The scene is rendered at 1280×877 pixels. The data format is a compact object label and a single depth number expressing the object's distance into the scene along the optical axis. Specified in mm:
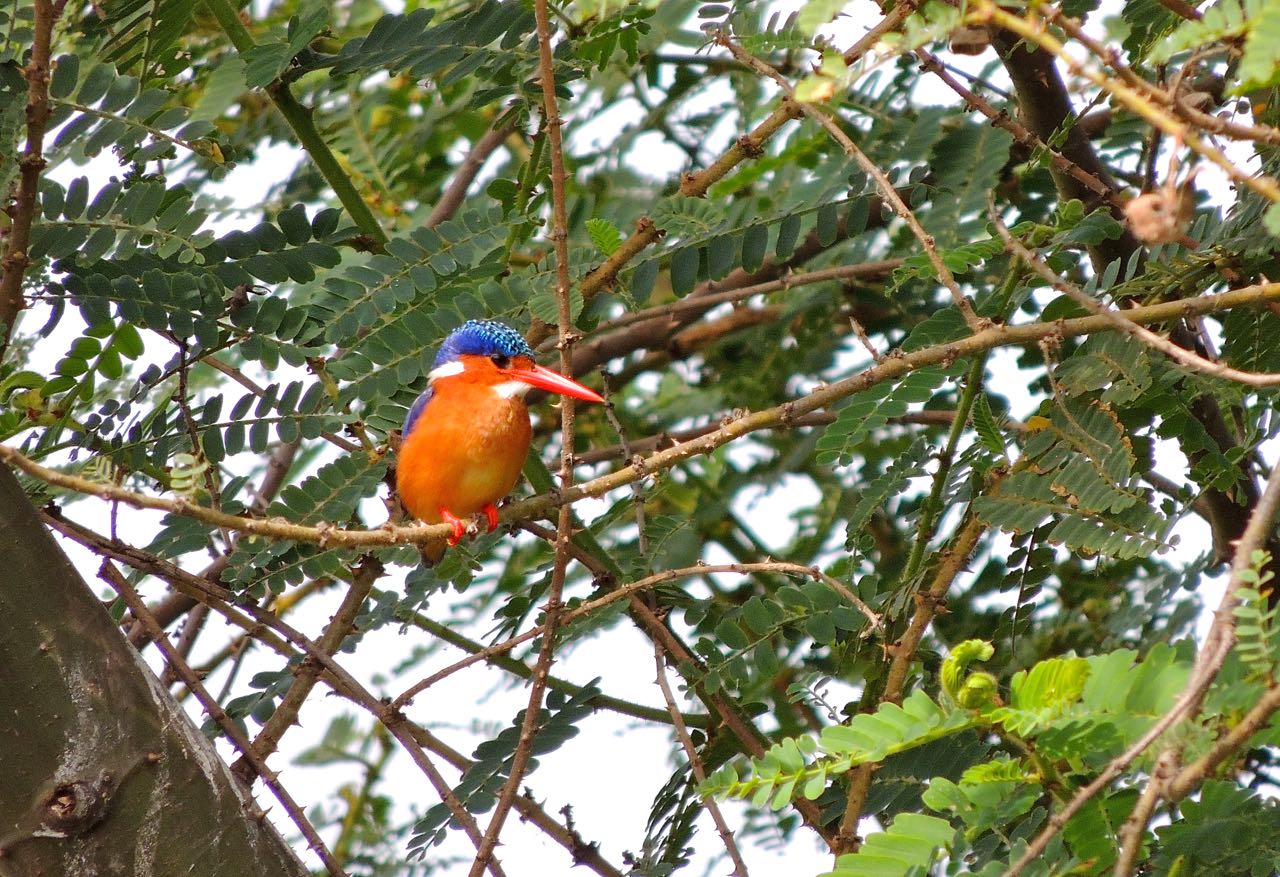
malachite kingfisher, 7008
